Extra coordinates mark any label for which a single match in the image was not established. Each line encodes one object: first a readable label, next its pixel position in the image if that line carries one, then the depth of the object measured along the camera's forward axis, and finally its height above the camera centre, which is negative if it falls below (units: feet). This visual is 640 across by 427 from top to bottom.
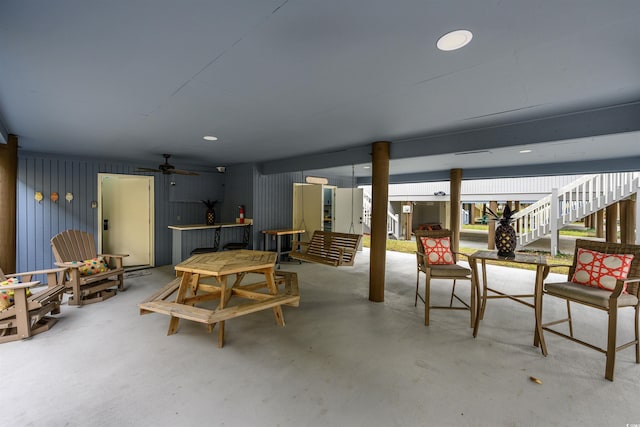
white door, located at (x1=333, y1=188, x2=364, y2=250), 24.31 -0.04
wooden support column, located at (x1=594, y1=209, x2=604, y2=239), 34.06 -1.41
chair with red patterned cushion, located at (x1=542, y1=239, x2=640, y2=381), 7.52 -2.10
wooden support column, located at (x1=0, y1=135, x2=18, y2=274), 11.96 +0.06
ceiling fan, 16.39 +2.23
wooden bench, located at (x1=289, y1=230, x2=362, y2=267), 15.44 -2.35
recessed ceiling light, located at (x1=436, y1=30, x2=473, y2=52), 5.15 +3.31
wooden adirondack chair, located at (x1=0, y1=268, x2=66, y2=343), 9.28 -3.78
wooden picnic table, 8.78 -3.17
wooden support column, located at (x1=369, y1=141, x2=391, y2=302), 13.61 -0.49
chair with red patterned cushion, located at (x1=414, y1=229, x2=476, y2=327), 10.72 -2.07
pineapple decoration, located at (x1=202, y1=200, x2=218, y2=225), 21.18 -0.46
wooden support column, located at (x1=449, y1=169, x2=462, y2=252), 23.41 +1.18
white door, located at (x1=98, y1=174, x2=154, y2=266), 20.59 -1.05
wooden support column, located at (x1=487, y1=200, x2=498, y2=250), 32.19 -2.57
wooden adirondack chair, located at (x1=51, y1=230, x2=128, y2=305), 12.63 -3.08
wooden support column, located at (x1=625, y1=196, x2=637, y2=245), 23.91 -0.61
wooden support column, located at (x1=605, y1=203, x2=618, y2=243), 25.17 -0.85
